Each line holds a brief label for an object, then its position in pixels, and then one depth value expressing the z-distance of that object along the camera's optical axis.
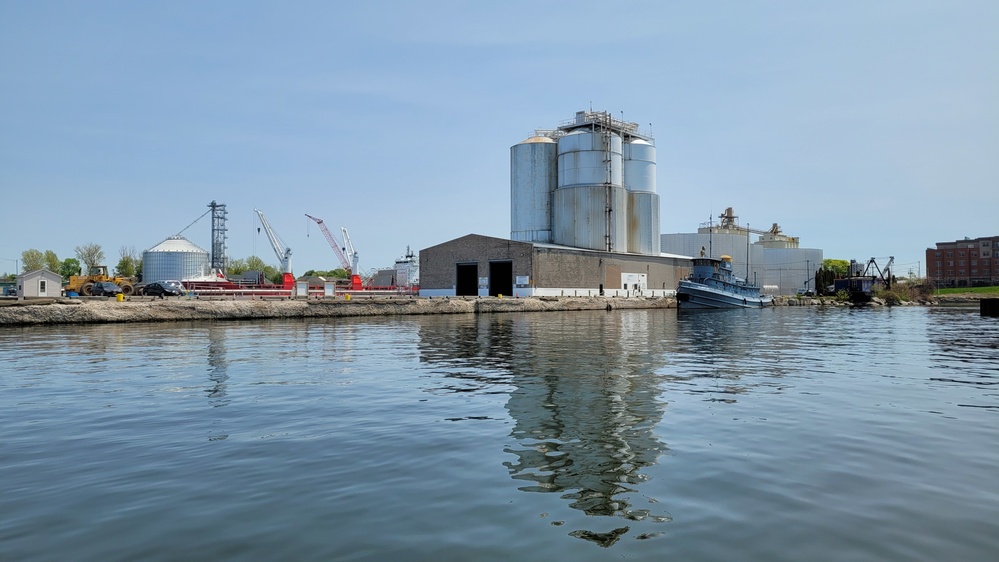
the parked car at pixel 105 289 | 54.53
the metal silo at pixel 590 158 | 74.56
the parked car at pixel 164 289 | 54.47
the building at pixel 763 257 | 114.69
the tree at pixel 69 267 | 118.75
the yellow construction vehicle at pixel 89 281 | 58.53
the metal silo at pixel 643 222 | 79.62
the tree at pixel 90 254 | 113.12
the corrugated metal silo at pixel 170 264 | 107.12
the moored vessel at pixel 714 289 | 68.44
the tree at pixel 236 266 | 147.00
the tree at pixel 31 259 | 117.76
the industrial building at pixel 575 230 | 66.38
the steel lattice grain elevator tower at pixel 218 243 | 121.38
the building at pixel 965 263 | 144.12
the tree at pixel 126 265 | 120.94
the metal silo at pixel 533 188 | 78.06
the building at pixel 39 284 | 43.53
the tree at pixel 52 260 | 120.38
